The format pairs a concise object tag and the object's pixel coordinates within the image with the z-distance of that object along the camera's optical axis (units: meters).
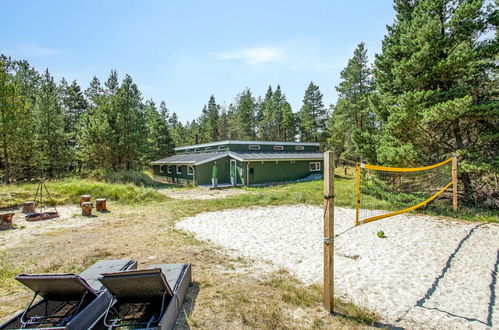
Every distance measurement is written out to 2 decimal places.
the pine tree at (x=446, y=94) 8.91
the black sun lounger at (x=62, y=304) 2.79
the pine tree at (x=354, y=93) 27.27
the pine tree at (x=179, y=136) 51.84
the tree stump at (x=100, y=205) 11.08
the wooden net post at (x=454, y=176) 8.61
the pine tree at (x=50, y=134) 23.11
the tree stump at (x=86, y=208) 10.19
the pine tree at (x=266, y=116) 48.06
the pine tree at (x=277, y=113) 46.88
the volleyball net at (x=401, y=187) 9.54
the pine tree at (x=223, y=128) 55.53
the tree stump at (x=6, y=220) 8.36
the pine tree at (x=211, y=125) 52.81
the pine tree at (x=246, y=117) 50.34
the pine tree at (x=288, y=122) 44.25
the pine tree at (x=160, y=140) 35.88
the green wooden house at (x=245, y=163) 21.42
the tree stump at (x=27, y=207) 10.41
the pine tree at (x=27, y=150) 18.38
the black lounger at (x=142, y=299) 2.85
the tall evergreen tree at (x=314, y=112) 43.12
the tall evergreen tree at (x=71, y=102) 34.91
